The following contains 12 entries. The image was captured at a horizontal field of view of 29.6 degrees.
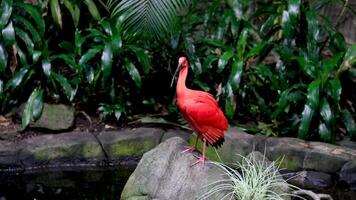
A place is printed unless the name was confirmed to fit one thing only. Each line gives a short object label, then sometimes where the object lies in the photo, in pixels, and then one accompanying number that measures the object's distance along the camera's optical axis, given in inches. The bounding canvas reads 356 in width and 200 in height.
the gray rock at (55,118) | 282.8
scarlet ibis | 189.8
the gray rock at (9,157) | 260.7
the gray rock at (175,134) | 280.4
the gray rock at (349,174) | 250.9
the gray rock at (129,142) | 274.4
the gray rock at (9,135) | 274.8
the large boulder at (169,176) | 192.7
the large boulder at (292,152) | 256.2
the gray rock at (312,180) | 252.8
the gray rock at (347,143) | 279.3
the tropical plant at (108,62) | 286.0
